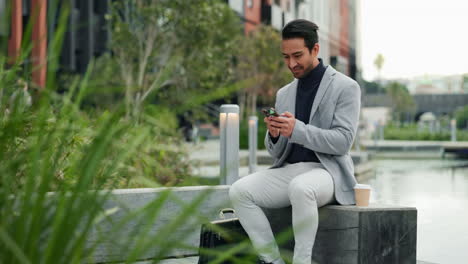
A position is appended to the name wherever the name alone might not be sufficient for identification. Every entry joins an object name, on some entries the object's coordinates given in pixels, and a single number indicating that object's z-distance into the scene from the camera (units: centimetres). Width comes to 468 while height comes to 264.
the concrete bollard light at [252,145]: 1086
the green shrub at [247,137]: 1994
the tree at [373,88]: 11991
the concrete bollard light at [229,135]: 529
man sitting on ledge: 292
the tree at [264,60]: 2650
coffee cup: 310
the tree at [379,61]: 13238
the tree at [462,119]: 6084
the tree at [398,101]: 8594
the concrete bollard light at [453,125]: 2788
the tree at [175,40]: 1508
